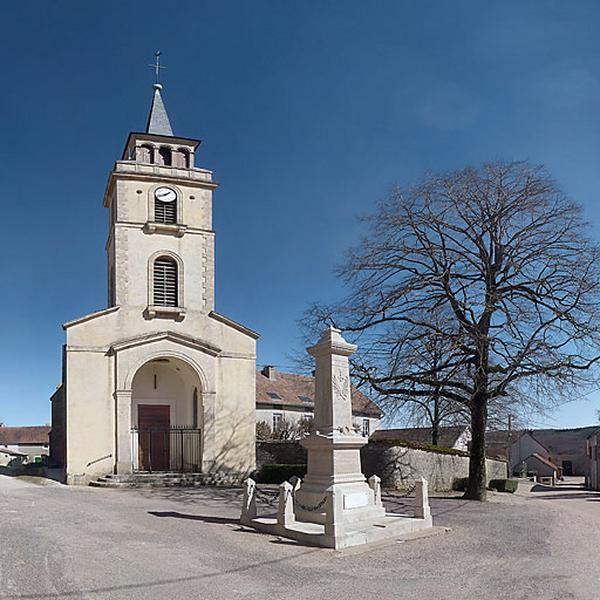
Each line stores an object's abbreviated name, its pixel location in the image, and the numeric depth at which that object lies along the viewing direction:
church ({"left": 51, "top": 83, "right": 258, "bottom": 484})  25.28
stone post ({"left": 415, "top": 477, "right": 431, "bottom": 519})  14.42
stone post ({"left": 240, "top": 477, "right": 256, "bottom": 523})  14.69
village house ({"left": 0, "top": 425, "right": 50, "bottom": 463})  66.64
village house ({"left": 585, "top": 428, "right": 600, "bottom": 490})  40.94
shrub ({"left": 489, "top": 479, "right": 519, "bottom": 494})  27.80
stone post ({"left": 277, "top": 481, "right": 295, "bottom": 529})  13.42
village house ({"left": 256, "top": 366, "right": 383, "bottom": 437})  44.72
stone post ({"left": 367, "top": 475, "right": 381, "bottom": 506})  14.64
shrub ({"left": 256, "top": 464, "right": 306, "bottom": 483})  27.47
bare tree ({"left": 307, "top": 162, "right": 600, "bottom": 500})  19.41
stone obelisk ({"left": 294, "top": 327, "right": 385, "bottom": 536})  13.68
